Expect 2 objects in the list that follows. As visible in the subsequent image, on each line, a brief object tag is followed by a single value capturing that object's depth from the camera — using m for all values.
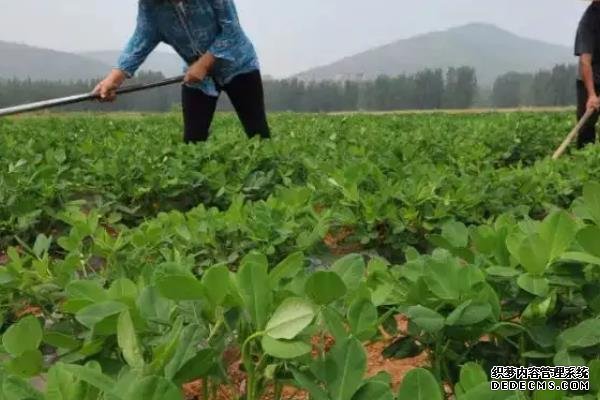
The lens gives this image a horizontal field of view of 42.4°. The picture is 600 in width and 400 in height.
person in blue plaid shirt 4.25
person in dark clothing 6.04
